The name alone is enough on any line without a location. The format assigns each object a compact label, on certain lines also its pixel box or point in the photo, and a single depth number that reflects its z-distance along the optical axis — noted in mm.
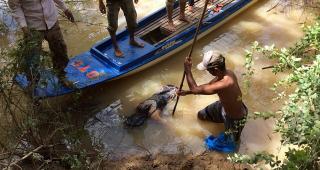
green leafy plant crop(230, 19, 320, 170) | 3260
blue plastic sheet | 5703
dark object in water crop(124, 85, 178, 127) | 6293
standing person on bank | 4875
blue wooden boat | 6359
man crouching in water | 5105
